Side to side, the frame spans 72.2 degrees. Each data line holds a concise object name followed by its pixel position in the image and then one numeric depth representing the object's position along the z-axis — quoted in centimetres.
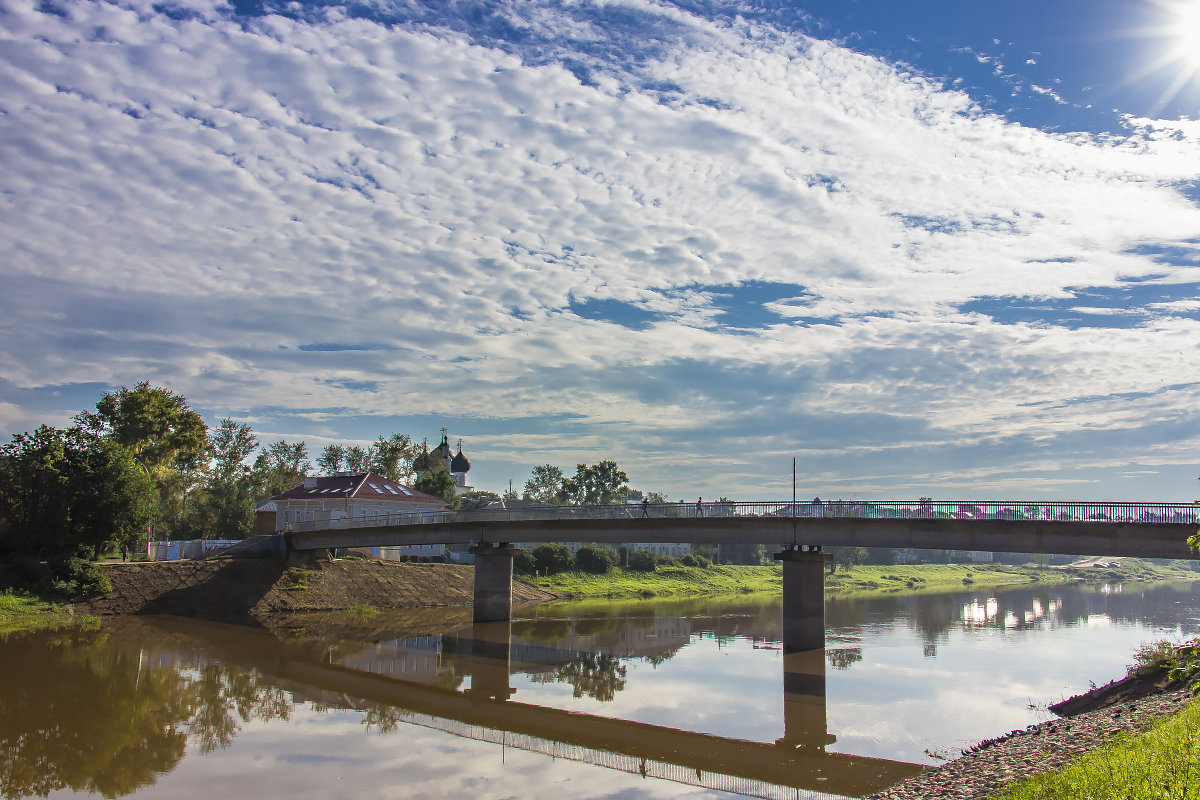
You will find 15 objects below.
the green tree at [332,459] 13224
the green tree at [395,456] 11681
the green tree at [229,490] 8581
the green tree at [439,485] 10294
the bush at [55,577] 4997
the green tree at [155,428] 7681
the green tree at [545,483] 17612
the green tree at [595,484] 14362
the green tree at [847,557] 12731
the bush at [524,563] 8217
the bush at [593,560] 8983
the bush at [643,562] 9862
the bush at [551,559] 8381
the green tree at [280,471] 10814
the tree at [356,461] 13150
